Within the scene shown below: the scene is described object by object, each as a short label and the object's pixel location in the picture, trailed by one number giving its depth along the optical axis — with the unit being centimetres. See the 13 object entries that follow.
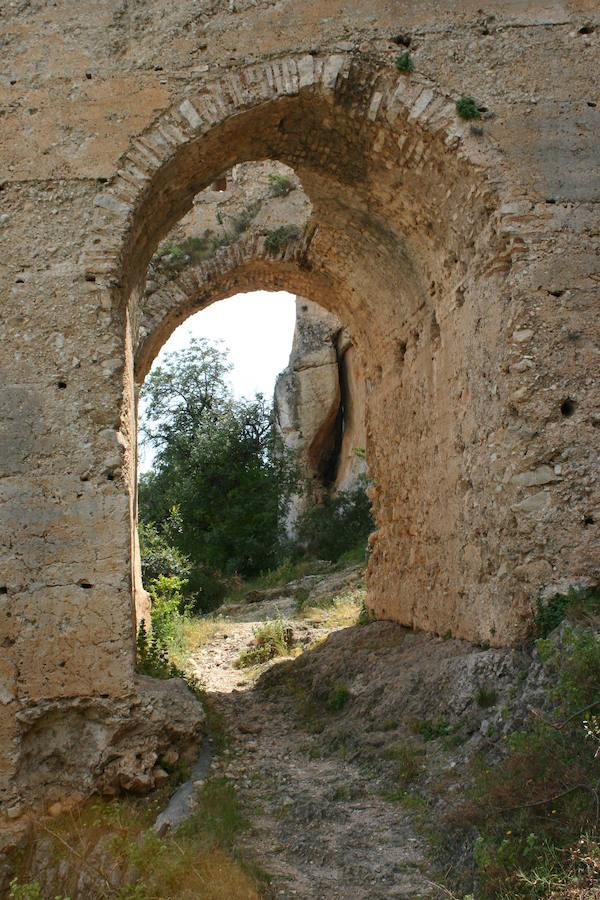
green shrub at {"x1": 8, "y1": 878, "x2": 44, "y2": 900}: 386
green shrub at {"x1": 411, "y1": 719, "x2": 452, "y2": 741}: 516
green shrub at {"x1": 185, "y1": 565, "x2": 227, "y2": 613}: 1582
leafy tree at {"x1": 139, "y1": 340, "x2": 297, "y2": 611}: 1805
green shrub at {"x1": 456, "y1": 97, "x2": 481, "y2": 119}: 534
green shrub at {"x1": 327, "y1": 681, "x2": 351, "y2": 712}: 644
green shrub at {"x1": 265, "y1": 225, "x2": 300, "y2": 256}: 885
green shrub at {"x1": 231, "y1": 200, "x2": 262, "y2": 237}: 943
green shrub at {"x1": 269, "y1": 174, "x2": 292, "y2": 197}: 976
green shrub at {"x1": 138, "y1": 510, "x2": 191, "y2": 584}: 1370
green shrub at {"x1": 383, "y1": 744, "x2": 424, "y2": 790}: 492
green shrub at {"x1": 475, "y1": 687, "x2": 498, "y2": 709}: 489
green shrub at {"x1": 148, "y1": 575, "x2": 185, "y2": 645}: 838
